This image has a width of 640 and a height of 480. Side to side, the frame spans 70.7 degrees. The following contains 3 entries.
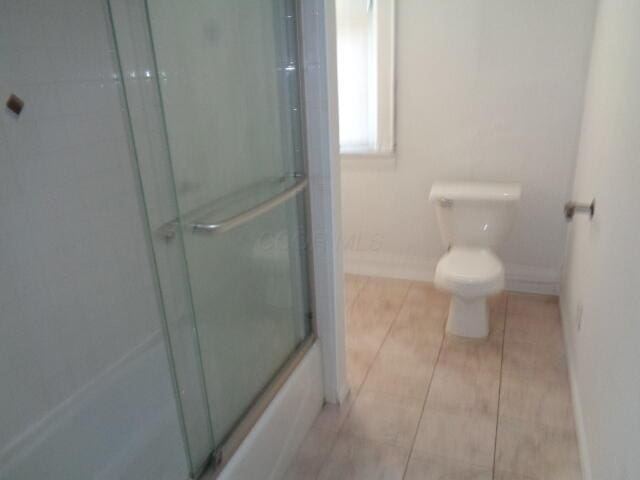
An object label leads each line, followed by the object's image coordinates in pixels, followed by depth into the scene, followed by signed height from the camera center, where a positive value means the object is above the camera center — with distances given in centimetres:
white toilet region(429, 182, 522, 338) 215 -79
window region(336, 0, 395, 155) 248 +10
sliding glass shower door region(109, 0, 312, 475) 102 -23
